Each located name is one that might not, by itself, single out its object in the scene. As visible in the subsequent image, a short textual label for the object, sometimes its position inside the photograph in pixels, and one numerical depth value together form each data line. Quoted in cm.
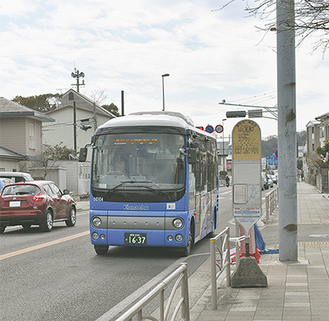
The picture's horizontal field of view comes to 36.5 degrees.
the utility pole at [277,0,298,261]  929
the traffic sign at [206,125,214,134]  2988
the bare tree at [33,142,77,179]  3922
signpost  803
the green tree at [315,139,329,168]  4228
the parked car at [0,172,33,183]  2585
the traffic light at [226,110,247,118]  2220
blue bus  1087
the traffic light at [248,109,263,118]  3047
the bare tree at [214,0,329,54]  644
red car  1661
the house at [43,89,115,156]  6194
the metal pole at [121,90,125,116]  4295
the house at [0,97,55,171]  3775
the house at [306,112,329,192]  4091
